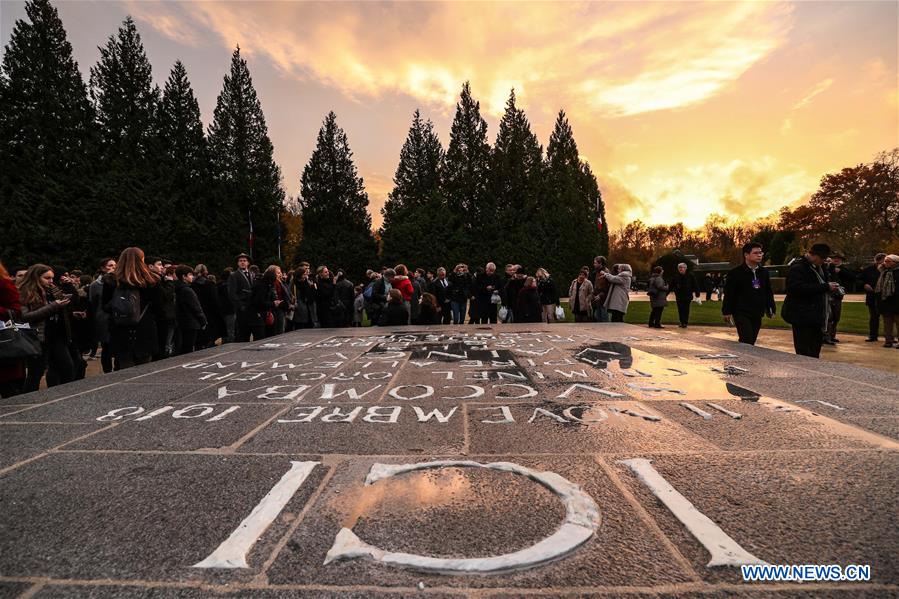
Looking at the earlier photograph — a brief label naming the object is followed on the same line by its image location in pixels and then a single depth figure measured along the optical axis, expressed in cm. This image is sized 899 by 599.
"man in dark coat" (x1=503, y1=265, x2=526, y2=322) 1120
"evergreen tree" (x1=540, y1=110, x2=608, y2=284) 3638
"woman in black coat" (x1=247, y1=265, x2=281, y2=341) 790
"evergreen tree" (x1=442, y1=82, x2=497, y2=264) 3653
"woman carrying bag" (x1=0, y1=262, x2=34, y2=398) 441
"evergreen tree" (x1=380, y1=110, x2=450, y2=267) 3481
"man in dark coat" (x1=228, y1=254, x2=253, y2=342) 827
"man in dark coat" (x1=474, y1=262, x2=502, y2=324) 1169
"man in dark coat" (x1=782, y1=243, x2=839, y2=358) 572
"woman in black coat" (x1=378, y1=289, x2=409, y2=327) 954
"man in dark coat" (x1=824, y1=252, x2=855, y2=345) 952
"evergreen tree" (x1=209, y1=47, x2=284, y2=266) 3531
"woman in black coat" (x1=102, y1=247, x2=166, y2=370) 559
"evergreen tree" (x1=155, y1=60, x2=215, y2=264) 3095
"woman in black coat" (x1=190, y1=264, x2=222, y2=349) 848
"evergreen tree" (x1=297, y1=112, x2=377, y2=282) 3791
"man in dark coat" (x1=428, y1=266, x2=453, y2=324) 1234
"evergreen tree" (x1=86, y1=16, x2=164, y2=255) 2784
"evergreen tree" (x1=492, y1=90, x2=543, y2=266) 3562
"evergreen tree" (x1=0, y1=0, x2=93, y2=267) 2575
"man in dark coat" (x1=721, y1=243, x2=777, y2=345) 641
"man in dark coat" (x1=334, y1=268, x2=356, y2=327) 1095
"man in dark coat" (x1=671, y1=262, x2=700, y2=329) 1316
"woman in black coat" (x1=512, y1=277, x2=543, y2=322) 1049
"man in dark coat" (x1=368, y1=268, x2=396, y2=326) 1121
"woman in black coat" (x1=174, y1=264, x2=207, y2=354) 723
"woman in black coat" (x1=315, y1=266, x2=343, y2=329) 1037
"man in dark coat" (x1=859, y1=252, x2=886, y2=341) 974
